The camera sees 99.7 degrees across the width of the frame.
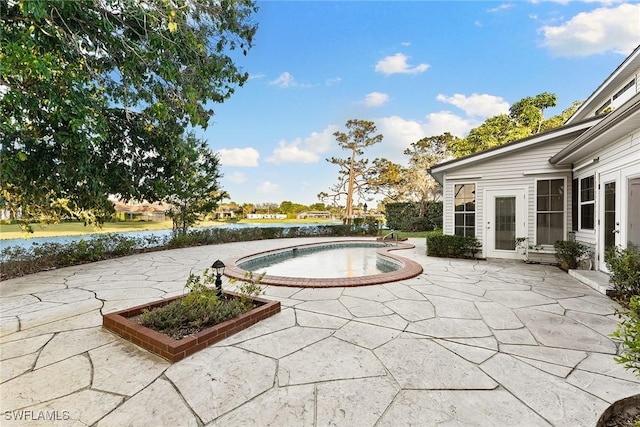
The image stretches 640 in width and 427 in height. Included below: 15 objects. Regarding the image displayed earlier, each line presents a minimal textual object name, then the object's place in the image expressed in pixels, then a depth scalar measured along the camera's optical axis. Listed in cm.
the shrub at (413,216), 1800
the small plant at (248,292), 336
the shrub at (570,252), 566
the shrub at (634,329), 137
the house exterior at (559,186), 444
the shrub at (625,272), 370
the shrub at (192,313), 273
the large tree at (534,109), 1855
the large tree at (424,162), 1955
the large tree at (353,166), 1997
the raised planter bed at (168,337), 234
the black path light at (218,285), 342
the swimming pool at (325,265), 488
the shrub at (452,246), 741
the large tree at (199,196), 1074
